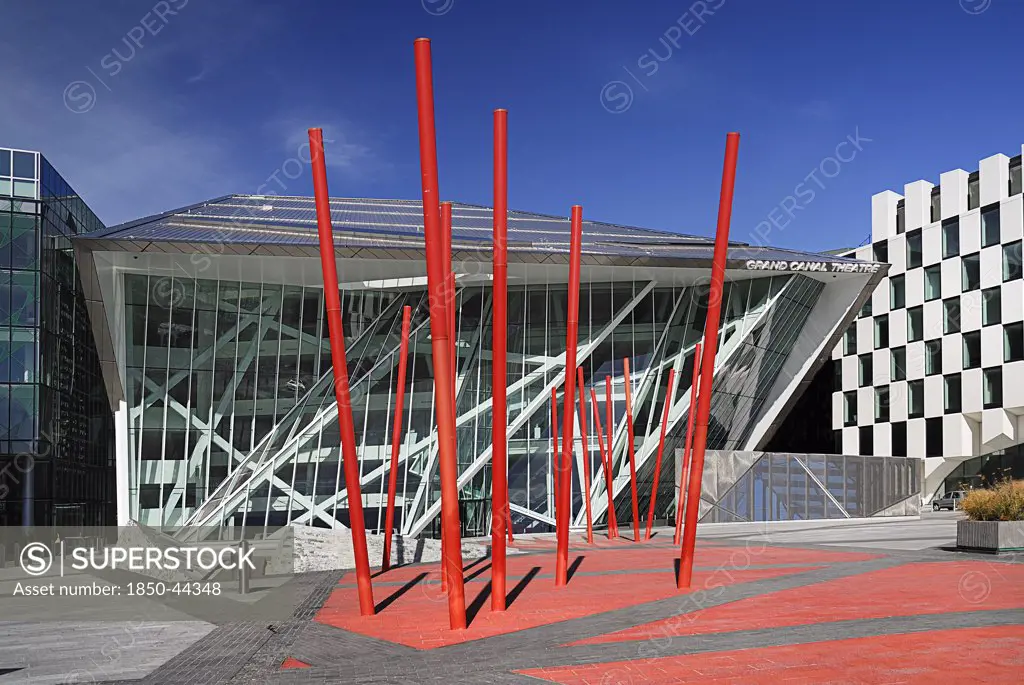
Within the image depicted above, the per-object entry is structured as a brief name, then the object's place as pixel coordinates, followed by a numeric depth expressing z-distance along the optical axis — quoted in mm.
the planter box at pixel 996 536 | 20016
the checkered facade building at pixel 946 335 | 54625
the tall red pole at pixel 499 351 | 12305
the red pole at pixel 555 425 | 25797
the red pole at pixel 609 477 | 26656
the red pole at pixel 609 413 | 25691
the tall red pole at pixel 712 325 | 14211
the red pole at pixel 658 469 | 27286
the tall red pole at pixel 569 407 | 15657
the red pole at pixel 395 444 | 18234
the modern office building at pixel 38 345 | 39438
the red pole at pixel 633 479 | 26766
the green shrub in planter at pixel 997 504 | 20516
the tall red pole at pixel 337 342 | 12711
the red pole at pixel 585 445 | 24703
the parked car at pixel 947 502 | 53719
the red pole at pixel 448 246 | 12811
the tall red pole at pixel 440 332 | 11164
